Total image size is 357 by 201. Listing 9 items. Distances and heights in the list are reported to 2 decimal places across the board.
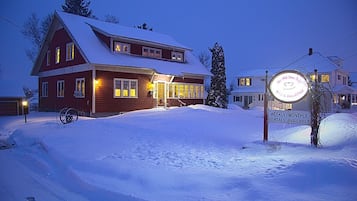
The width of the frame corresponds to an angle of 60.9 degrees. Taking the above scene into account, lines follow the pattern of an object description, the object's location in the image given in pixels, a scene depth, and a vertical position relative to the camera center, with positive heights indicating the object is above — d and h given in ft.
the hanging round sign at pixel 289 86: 32.58 +1.18
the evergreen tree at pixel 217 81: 111.14 +5.76
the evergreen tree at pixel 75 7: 162.71 +47.75
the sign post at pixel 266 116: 34.97 -2.35
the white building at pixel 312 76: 141.59 +8.37
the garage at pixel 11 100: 84.11 -1.31
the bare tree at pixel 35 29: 151.68 +33.52
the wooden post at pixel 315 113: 31.63 -1.72
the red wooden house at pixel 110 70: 77.46 +7.47
